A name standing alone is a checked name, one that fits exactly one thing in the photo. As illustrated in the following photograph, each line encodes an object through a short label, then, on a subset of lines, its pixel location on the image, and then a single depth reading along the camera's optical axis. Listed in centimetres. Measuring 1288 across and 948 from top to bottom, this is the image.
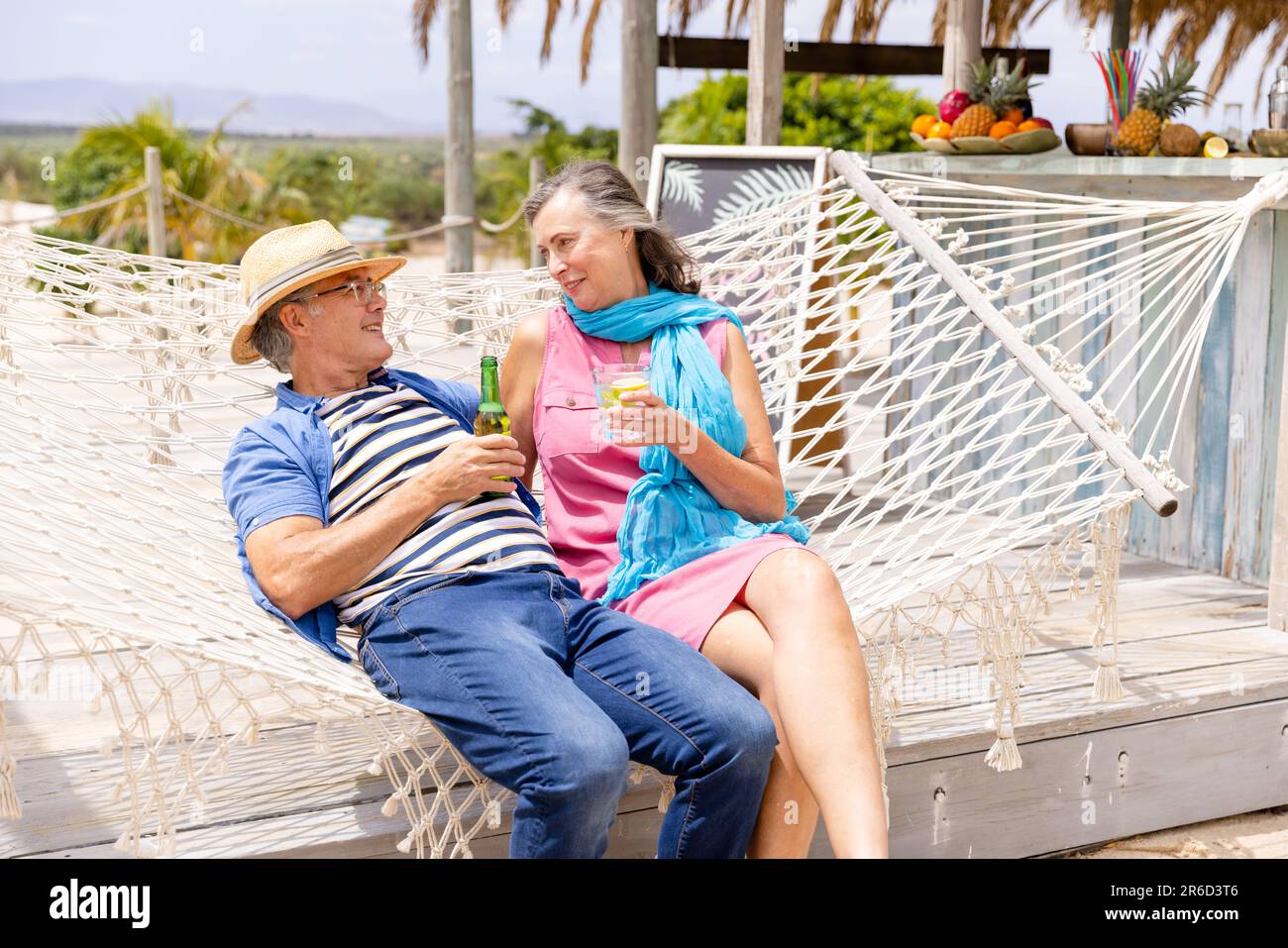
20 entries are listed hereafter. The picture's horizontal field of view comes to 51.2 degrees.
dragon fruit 365
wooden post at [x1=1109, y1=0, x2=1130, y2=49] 534
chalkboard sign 357
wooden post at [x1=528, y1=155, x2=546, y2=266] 738
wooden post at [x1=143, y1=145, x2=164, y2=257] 500
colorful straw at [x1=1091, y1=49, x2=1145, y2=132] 324
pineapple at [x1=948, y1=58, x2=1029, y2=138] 357
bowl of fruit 347
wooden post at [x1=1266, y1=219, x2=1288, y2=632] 254
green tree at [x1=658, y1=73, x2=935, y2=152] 1202
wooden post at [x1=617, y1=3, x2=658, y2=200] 394
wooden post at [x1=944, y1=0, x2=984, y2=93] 395
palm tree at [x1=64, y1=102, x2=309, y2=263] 1174
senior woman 160
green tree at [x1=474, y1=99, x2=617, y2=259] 1511
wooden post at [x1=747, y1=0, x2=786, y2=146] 374
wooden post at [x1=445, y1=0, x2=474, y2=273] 538
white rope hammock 162
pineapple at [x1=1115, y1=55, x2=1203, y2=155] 317
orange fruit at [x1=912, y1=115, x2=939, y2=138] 373
